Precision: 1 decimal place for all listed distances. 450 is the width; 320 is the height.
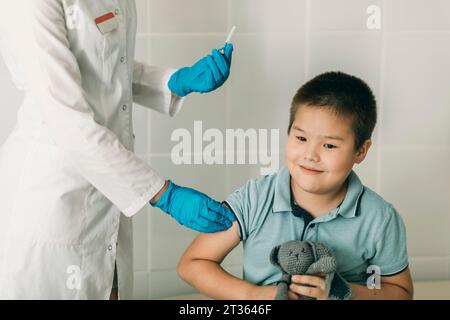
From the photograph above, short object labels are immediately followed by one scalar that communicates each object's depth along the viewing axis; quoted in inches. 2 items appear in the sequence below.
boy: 57.2
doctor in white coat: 50.3
